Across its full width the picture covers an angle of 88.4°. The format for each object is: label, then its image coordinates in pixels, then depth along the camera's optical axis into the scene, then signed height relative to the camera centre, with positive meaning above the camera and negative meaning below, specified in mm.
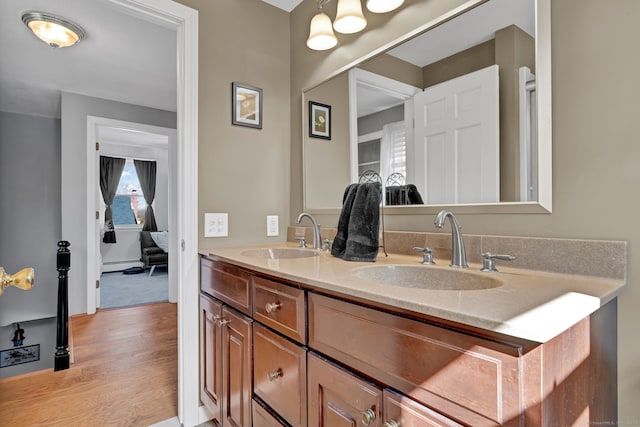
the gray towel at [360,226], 1255 -49
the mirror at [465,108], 1003 +390
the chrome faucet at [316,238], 1725 -123
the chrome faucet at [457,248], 1064 -112
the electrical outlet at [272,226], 2004 -68
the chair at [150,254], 5941 -702
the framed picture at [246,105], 1864 +638
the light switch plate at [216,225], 1765 -52
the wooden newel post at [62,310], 2311 -673
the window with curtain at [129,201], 6508 +301
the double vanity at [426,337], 554 -270
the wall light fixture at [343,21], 1365 +873
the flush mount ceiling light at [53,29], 2080 +1240
